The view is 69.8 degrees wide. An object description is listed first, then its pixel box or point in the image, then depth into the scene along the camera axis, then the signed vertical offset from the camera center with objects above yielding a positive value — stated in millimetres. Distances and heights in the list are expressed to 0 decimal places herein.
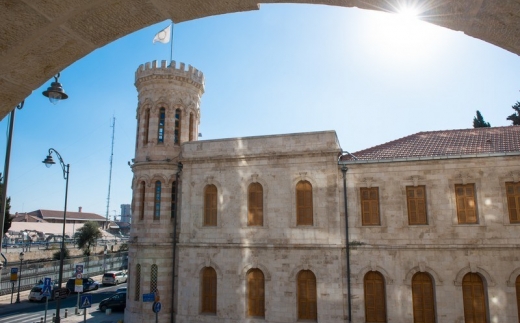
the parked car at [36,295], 29172 -5262
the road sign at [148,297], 17234 -3190
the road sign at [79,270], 17719 -2006
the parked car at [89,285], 33438 -5184
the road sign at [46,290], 18344 -3045
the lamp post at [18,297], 28808 -5365
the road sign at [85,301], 15196 -3012
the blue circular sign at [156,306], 16817 -3555
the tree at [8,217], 31497 +841
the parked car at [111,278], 37156 -5090
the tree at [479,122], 36875 +10410
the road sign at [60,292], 15164 -2646
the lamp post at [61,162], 15432 +2852
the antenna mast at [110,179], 74862 +9889
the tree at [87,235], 51772 -1076
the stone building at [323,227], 16688 +12
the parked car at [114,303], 25766 -5185
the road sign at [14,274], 22244 -2807
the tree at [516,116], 36869 +11018
